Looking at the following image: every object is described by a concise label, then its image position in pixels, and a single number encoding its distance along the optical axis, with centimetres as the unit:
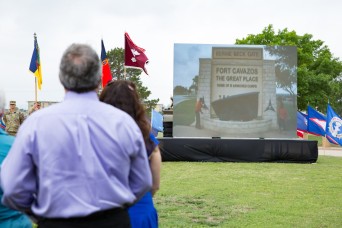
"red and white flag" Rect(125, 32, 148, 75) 1489
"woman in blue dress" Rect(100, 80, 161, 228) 313
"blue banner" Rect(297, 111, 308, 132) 2528
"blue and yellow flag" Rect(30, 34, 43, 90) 1658
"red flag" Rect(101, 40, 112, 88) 1514
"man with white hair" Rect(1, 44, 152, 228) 227
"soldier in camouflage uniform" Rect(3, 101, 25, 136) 1285
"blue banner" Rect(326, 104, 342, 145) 1964
